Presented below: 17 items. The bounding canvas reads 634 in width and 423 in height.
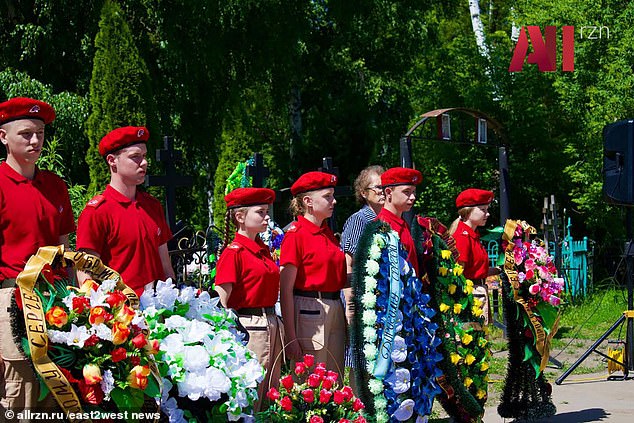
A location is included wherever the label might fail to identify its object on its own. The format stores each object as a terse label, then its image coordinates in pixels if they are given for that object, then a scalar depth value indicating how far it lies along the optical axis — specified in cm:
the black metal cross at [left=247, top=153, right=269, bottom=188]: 873
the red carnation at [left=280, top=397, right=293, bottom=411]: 494
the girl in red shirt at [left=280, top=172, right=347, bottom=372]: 588
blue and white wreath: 574
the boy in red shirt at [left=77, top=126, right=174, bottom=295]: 482
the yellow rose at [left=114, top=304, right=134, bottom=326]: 356
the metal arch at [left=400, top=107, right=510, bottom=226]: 1140
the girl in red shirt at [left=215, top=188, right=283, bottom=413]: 549
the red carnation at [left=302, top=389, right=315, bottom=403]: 496
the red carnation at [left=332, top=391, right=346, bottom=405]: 502
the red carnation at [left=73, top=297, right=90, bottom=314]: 355
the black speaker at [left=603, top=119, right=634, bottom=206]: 870
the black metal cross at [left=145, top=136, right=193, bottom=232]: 785
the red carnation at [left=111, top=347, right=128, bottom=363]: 348
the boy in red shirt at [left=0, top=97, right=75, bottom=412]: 438
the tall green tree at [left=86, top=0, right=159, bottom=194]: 1492
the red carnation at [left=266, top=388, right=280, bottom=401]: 500
